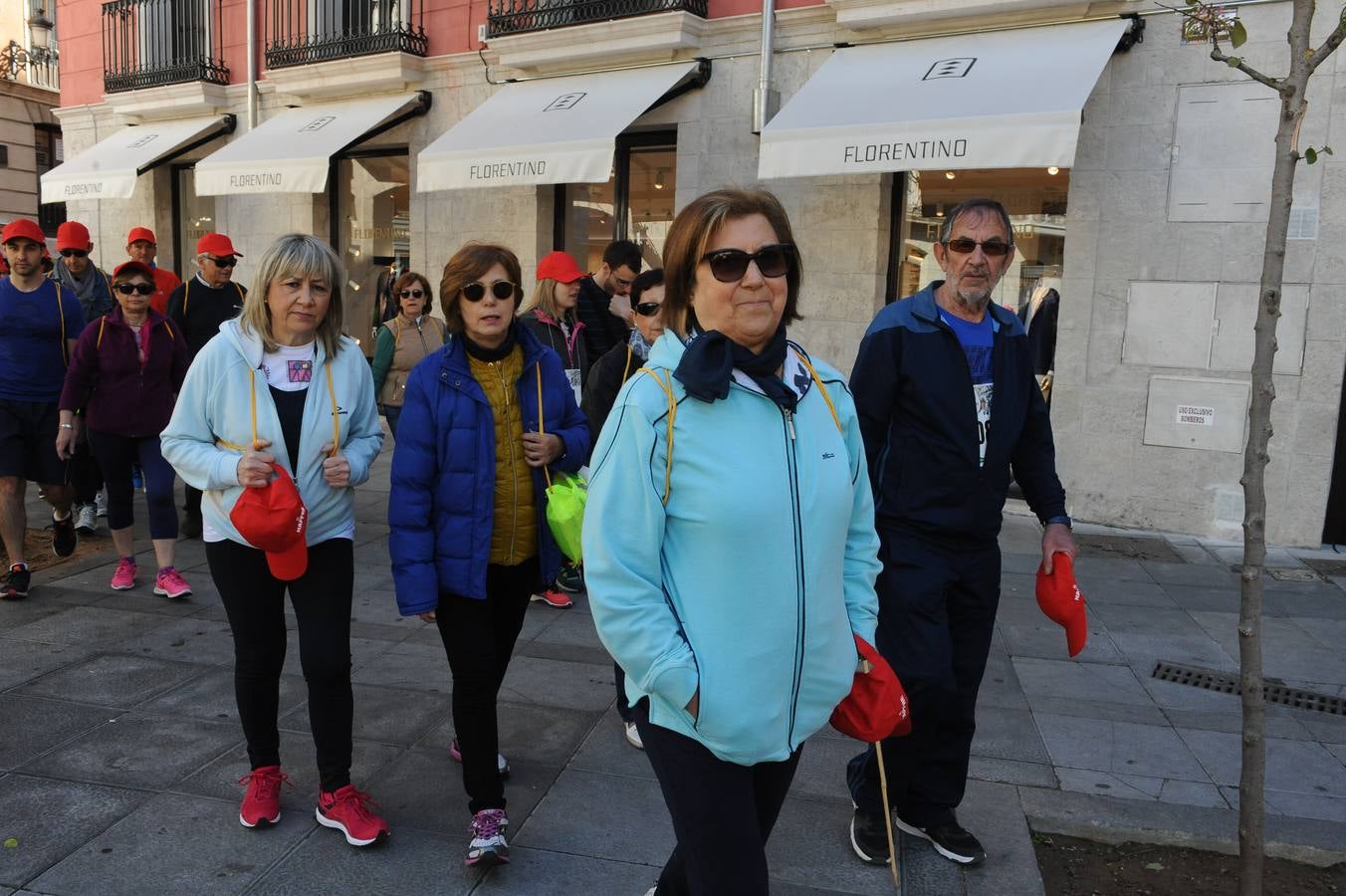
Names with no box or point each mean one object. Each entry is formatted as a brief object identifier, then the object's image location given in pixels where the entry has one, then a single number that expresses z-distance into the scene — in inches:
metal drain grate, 186.9
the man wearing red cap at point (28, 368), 233.1
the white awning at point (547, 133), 375.6
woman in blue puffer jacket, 121.5
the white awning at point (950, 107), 290.2
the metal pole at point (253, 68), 540.1
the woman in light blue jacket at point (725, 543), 77.5
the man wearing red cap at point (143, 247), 300.7
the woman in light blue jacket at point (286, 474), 126.3
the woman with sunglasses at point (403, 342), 269.3
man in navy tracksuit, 121.9
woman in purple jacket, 226.8
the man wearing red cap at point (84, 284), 283.0
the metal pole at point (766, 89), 381.1
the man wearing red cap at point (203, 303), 283.0
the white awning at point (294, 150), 455.2
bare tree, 105.7
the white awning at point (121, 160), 543.2
